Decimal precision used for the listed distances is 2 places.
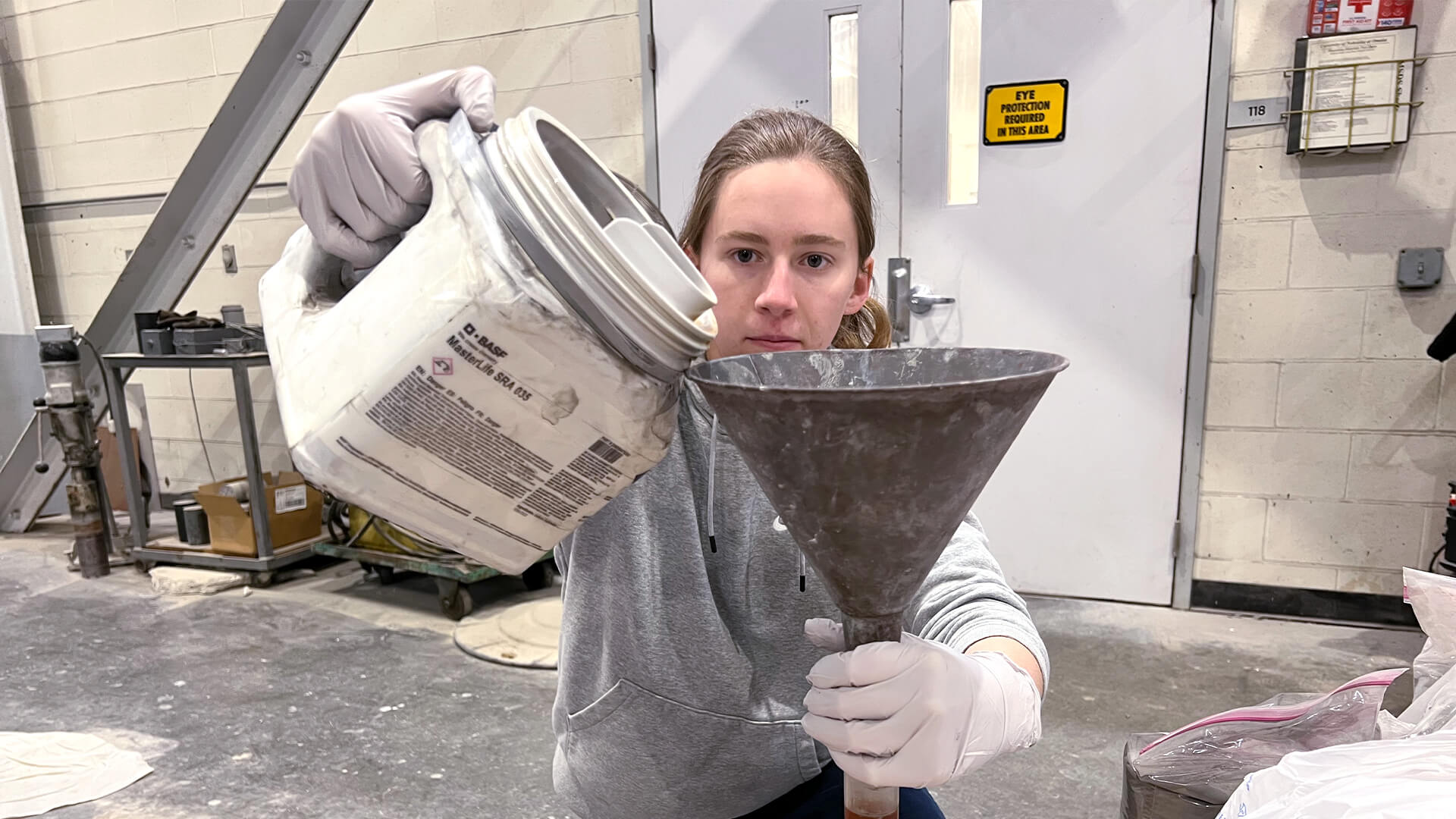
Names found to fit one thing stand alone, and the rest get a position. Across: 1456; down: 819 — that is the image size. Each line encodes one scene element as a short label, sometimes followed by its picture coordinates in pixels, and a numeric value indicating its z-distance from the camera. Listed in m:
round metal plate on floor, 2.46
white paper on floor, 1.83
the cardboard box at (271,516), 3.10
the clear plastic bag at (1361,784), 0.53
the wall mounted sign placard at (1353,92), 2.24
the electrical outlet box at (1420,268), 2.29
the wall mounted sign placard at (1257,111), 2.36
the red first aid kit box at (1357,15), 2.21
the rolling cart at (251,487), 3.01
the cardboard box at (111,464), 3.84
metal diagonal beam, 2.92
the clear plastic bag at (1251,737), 0.89
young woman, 0.99
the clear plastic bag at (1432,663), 0.70
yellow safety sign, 2.51
